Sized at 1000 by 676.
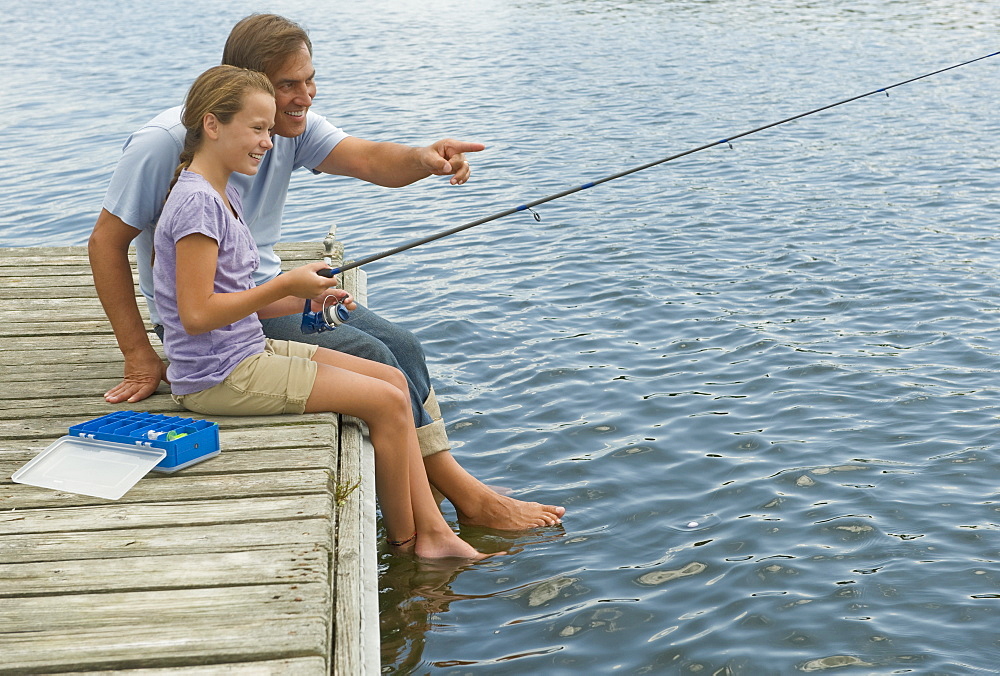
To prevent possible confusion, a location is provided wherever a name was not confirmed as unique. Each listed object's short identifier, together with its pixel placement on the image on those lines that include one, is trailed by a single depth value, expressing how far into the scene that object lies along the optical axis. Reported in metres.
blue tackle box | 2.89
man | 3.17
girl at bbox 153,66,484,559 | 2.90
